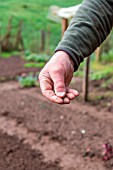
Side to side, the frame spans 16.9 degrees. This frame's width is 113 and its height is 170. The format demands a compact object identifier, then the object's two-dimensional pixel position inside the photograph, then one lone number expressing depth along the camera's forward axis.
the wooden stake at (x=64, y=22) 6.17
